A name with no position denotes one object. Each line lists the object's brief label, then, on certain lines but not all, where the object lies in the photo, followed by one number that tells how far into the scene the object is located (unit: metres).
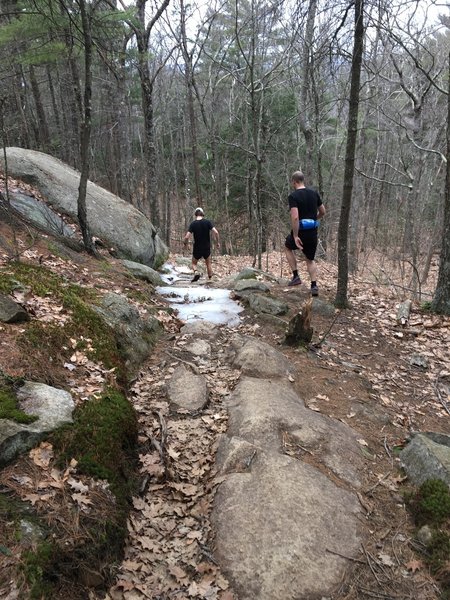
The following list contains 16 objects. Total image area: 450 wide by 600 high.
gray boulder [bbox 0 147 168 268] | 9.11
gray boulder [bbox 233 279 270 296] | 8.02
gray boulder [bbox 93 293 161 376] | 5.09
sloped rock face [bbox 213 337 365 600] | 2.61
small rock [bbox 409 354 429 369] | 5.97
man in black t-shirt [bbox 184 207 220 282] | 10.15
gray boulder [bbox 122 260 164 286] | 8.54
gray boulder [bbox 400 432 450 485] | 3.40
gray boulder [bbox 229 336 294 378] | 5.17
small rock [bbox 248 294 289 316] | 7.13
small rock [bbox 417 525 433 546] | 2.95
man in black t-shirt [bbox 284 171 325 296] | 7.30
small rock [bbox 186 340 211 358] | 5.70
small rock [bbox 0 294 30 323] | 3.89
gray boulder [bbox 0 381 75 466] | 2.69
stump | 6.02
